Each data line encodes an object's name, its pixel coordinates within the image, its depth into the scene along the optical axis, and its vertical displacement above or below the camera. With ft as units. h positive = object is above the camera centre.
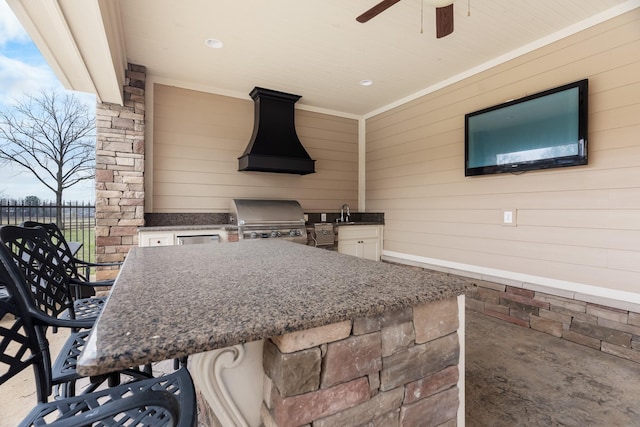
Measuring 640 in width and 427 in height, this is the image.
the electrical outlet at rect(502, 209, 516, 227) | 9.34 -0.16
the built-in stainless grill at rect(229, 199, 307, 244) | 11.54 -0.32
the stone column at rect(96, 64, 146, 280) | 10.12 +1.30
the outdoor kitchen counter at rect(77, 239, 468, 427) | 1.83 -0.77
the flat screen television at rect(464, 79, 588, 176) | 7.84 +2.29
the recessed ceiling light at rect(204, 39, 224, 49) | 9.04 +5.05
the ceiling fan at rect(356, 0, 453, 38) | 6.03 +4.15
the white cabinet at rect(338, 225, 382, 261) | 13.87 -1.33
